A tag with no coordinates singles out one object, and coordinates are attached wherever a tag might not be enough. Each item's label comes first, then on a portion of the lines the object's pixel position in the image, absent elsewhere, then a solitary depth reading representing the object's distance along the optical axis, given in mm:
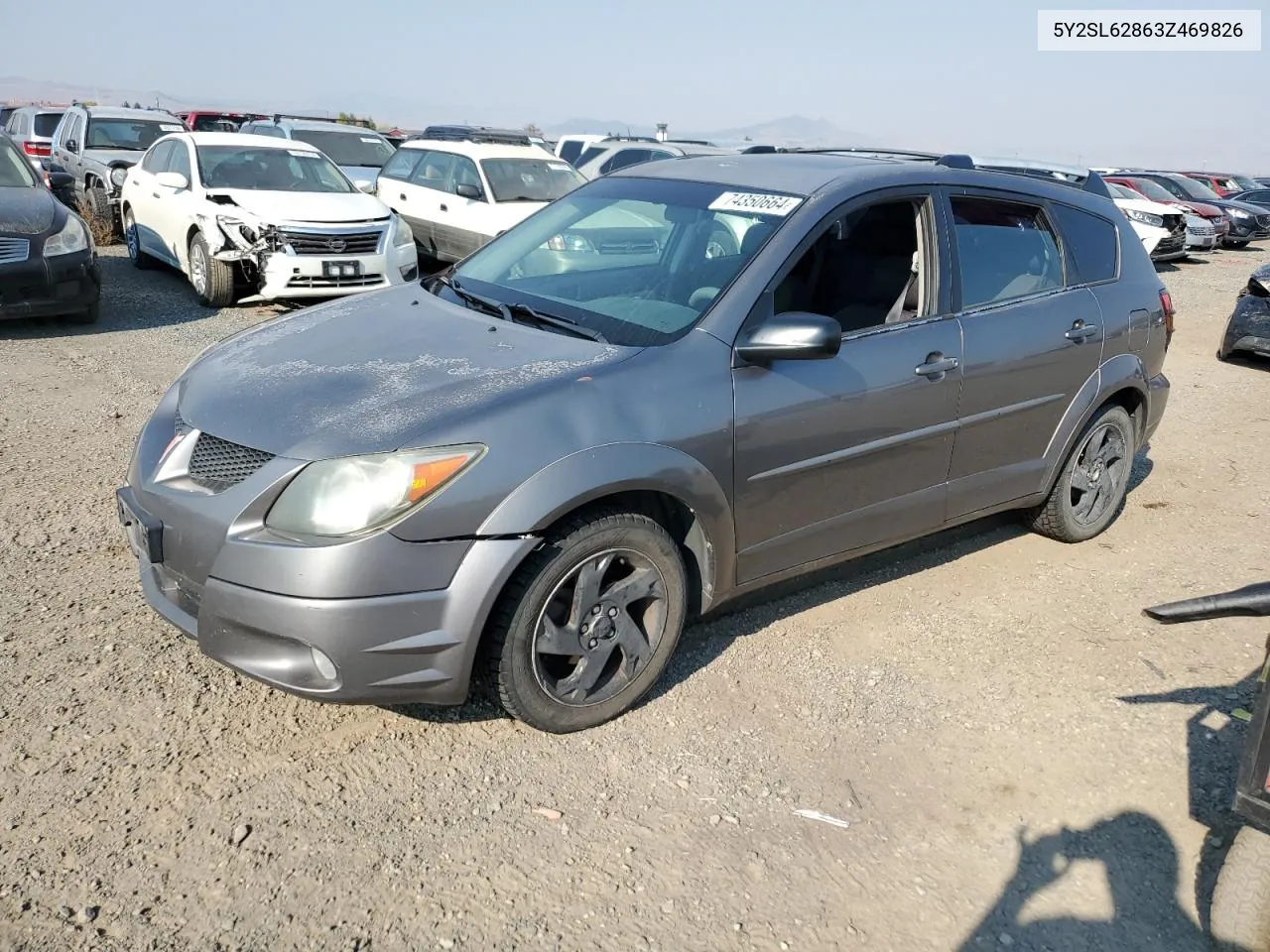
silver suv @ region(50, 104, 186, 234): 13375
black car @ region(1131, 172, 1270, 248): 23609
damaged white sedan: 8992
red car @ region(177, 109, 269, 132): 17172
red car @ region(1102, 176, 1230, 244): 21469
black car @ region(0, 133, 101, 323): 7930
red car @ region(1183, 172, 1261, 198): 30847
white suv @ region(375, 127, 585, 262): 11047
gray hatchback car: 2793
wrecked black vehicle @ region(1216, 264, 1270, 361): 9773
